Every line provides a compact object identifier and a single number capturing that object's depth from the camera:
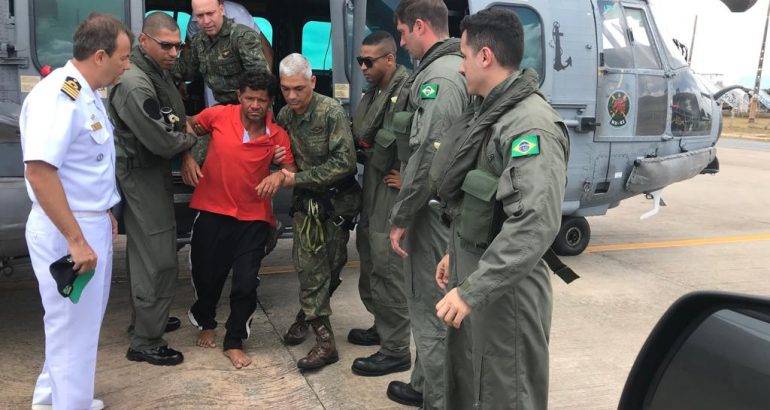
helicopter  5.21
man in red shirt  3.82
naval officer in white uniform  2.73
